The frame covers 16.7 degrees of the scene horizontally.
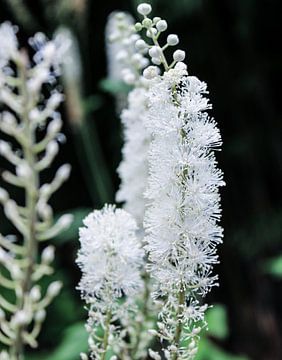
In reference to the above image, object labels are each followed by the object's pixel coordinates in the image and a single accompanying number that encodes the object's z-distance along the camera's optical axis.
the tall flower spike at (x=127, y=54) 0.48
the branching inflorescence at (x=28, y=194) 0.30
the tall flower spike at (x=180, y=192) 0.36
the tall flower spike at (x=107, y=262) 0.38
